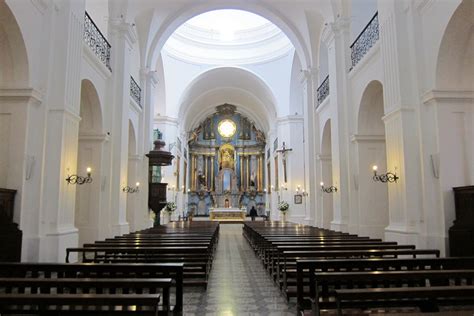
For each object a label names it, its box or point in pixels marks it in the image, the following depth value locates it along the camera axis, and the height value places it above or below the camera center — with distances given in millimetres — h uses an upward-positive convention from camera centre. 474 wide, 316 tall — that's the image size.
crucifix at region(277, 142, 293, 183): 23831 +3515
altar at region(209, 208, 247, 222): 29141 -432
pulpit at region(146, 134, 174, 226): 15445 +987
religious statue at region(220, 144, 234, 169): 36562 +4974
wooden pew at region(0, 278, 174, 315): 3418 -657
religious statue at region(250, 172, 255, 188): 35688 +2626
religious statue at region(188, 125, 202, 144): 35500 +6868
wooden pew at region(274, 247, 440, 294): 5438 -662
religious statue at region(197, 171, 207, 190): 35875 +2569
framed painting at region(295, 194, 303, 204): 22109 +521
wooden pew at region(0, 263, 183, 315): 4152 -648
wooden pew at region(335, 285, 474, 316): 3191 -717
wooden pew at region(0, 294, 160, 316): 2924 -692
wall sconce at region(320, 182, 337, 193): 12258 +630
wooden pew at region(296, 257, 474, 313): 4406 -664
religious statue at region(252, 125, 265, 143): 35594 +6746
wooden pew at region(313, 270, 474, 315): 3660 -658
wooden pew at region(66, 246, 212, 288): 6172 -776
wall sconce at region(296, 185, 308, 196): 22547 +1051
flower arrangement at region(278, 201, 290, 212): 22578 +63
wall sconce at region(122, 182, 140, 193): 12264 +688
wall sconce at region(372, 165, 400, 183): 8166 +648
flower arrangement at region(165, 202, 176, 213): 21375 +98
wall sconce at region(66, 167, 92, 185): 7938 +628
